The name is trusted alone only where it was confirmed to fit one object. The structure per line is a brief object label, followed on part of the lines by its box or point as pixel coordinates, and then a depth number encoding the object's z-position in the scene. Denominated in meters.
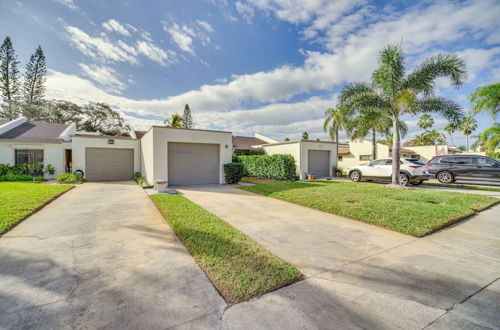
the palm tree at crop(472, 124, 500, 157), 13.27
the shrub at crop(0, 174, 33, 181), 11.10
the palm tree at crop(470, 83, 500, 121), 10.79
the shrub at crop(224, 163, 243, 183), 11.38
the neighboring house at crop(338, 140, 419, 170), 22.27
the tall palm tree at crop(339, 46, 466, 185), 9.05
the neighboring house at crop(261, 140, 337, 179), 13.88
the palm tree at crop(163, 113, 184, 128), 25.31
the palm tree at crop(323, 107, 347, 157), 21.02
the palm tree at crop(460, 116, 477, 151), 29.42
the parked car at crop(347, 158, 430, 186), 10.42
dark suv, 10.43
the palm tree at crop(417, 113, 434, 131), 32.88
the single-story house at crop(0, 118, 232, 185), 10.09
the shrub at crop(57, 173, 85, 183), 10.95
